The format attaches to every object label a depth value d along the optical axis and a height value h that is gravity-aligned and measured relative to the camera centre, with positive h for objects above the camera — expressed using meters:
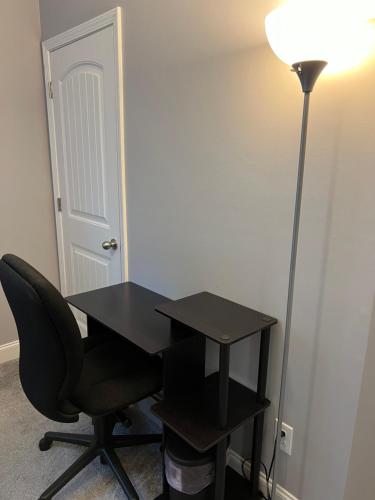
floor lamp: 0.91 +0.31
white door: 1.94 +0.02
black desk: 1.28 -0.79
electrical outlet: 1.42 -1.04
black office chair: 1.21 -0.87
